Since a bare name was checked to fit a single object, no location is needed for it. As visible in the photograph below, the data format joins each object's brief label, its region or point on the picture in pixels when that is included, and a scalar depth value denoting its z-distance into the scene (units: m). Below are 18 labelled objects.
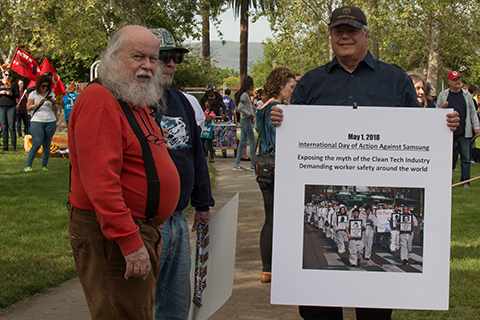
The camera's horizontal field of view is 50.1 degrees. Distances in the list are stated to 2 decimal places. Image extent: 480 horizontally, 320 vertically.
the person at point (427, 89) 6.66
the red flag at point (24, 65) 14.05
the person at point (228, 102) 15.88
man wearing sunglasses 2.77
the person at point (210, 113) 12.73
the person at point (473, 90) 14.58
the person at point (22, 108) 15.02
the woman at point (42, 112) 9.84
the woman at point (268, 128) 4.38
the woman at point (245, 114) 10.48
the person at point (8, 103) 13.48
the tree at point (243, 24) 34.31
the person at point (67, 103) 14.90
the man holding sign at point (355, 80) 2.76
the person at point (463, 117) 9.34
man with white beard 2.06
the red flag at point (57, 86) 12.69
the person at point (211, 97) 12.77
